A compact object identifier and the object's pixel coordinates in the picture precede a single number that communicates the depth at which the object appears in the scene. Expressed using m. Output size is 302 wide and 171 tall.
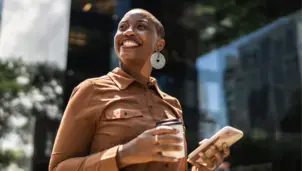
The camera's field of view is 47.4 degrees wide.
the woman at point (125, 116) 0.87
